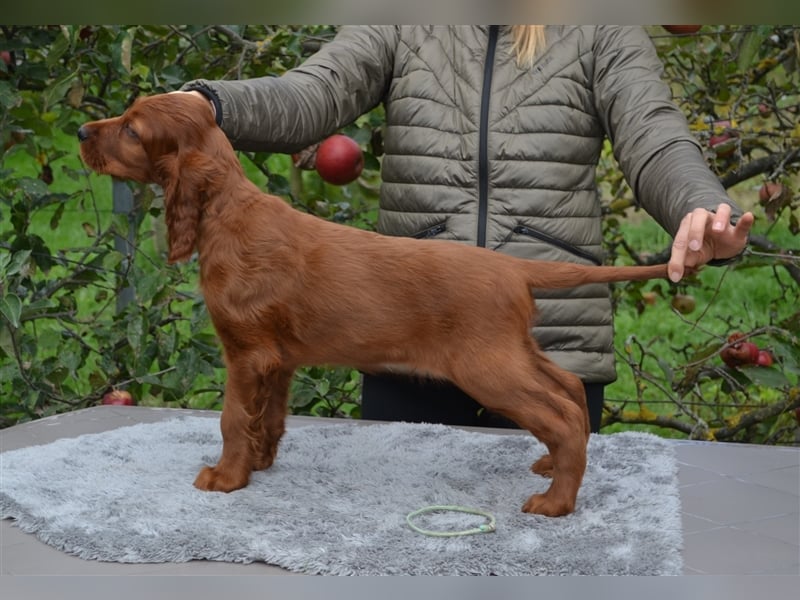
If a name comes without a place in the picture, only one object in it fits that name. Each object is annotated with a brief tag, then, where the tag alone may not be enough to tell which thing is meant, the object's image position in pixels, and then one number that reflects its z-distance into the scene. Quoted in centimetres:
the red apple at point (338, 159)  229
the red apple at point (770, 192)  298
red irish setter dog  142
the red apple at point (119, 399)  255
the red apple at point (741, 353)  284
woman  184
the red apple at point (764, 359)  283
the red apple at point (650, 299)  342
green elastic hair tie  132
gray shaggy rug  125
